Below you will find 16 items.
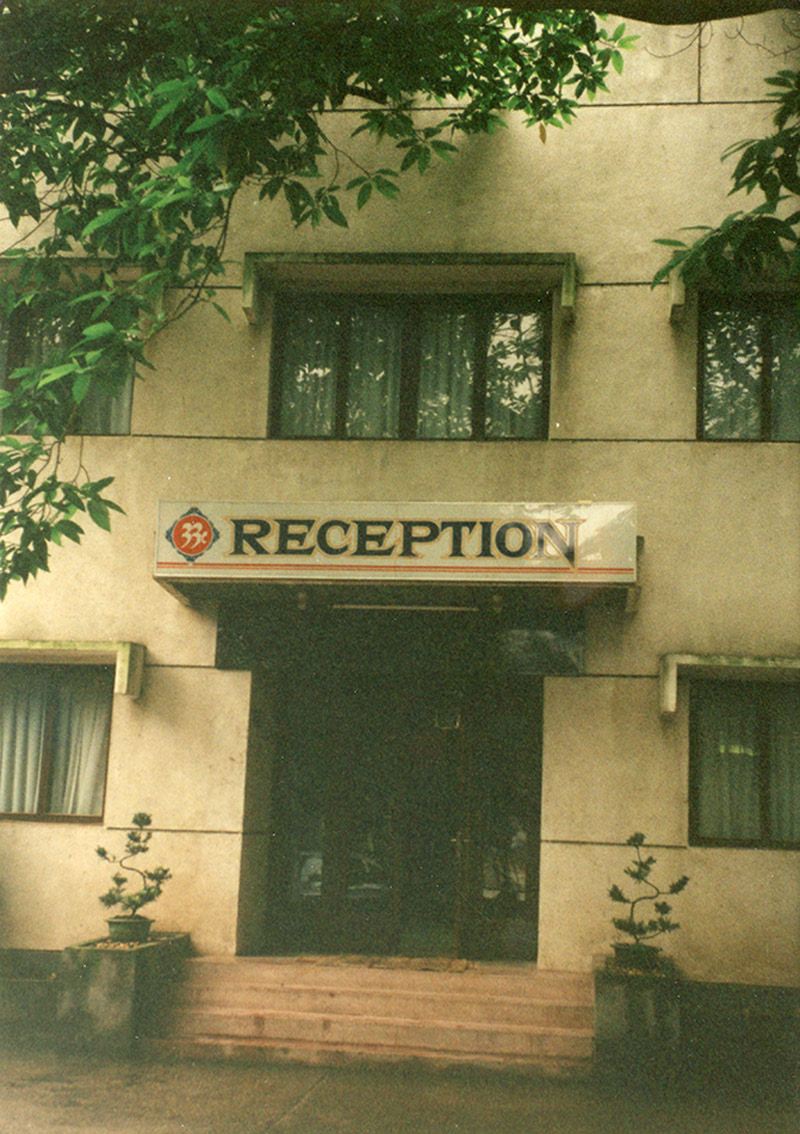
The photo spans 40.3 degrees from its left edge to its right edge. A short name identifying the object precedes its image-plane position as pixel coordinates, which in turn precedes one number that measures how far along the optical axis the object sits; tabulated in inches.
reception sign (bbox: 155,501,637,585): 343.3
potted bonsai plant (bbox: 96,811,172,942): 353.7
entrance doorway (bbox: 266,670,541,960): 398.0
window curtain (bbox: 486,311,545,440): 402.9
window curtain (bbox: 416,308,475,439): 407.2
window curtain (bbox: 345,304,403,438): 409.4
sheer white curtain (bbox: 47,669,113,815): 396.2
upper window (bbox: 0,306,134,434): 412.8
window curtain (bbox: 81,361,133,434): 413.7
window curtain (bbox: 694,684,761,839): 371.2
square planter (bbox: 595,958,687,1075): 317.7
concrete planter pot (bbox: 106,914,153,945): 353.1
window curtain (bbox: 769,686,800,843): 369.4
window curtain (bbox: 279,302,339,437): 411.2
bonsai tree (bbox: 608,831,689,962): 336.8
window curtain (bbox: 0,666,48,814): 399.5
